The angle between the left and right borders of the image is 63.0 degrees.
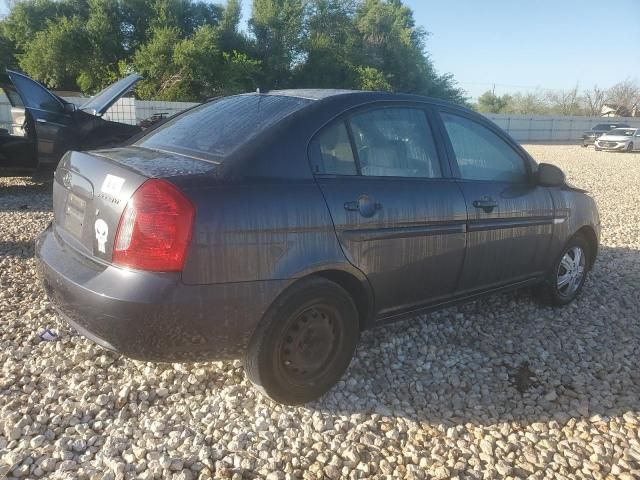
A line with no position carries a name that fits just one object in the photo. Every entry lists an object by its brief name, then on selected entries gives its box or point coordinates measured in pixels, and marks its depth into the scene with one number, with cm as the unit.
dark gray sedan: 226
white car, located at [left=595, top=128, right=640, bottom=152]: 2703
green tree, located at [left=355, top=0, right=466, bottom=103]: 4316
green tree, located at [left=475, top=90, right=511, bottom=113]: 6719
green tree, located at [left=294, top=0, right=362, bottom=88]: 3872
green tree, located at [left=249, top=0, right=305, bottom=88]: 3809
